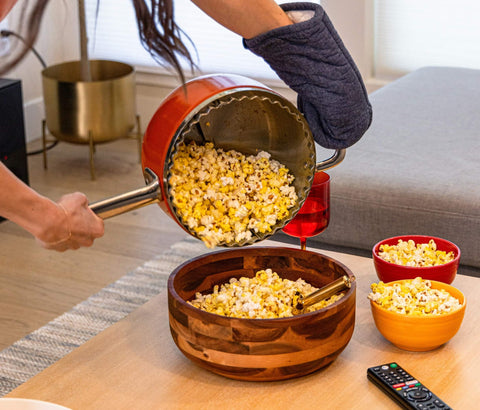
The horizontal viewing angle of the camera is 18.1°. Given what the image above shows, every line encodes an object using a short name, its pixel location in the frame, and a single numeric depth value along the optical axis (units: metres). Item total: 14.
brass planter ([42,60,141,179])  4.64
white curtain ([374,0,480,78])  4.76
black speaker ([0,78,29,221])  4.25
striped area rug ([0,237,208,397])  3.08
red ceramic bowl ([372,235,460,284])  2.44
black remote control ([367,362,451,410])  2.19
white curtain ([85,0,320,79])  5.44
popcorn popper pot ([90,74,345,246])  2.21
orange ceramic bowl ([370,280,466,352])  2.28
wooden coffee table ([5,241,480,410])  2.22
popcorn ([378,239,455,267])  2.47
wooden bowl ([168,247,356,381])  2.19
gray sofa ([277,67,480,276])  2.95
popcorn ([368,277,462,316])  2.32
